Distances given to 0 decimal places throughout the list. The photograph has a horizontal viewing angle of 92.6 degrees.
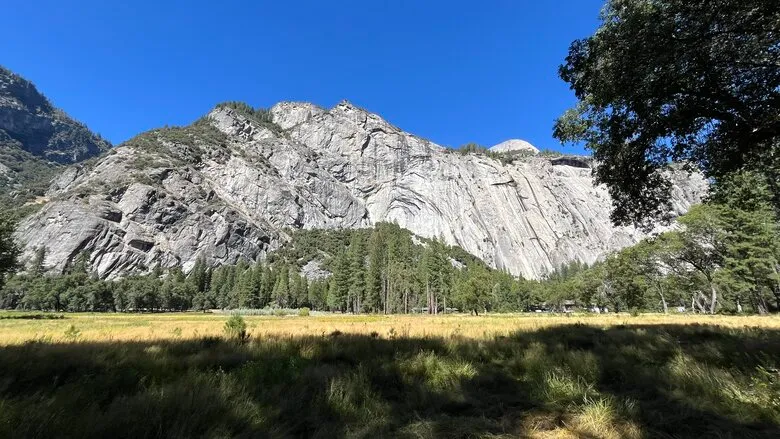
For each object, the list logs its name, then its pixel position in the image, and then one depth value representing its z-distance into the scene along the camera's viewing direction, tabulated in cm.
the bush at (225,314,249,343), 1130
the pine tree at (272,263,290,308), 10900
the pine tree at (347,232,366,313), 9006
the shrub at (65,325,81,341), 1204
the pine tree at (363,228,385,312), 8462
